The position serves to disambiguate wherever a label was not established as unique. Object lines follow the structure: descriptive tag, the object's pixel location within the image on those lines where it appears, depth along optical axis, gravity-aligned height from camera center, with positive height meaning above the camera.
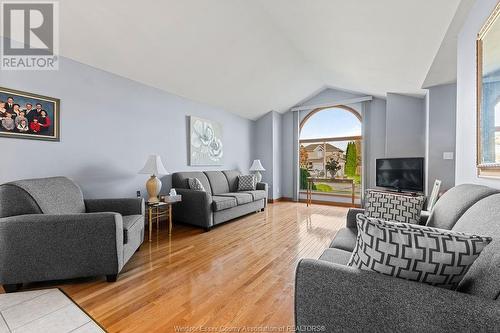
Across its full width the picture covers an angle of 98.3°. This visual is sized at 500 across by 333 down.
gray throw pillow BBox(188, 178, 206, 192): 3.70 -0.32
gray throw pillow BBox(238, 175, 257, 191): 4.75 -0.38
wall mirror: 1.35 +0.46
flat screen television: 3.41 -0.13
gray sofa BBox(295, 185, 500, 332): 0.65 -0.45
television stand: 3.42 -0.44
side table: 3.04 -0.72
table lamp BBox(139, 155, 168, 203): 3.10 -0.09
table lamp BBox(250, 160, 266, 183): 5.57 -0.06
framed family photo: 2.28 +0.56
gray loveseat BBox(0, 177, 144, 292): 1.71 -0.62
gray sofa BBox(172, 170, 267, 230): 3.39 -0.59
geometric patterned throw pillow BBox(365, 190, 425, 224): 1.76 -0.35
